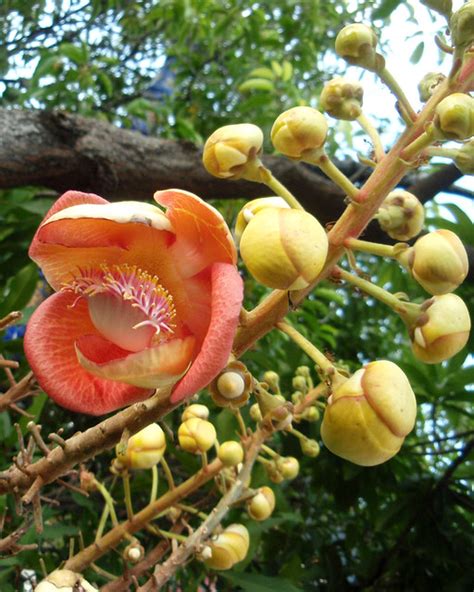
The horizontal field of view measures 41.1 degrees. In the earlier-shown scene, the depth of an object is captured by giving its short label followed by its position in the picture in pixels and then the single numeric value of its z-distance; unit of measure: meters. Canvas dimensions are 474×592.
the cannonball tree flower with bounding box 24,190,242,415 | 0.22
